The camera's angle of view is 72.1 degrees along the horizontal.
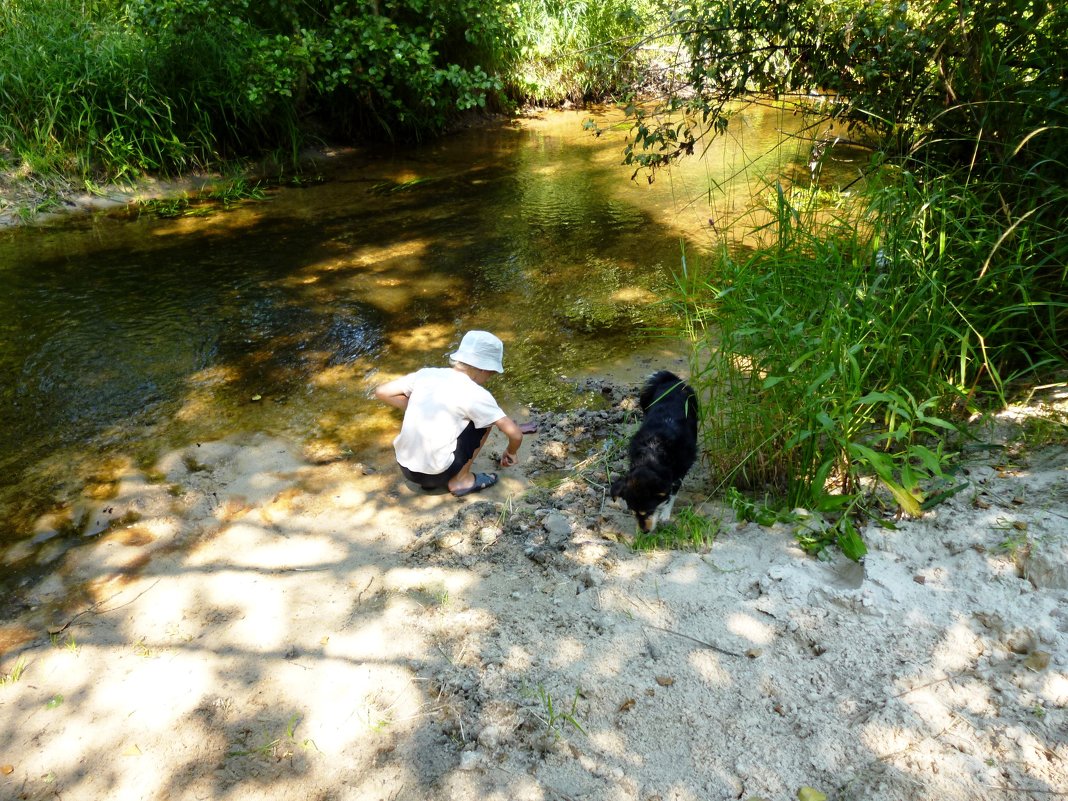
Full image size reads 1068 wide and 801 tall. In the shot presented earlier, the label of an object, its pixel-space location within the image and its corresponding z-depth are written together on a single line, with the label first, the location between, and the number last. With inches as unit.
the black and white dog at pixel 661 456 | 137.8
